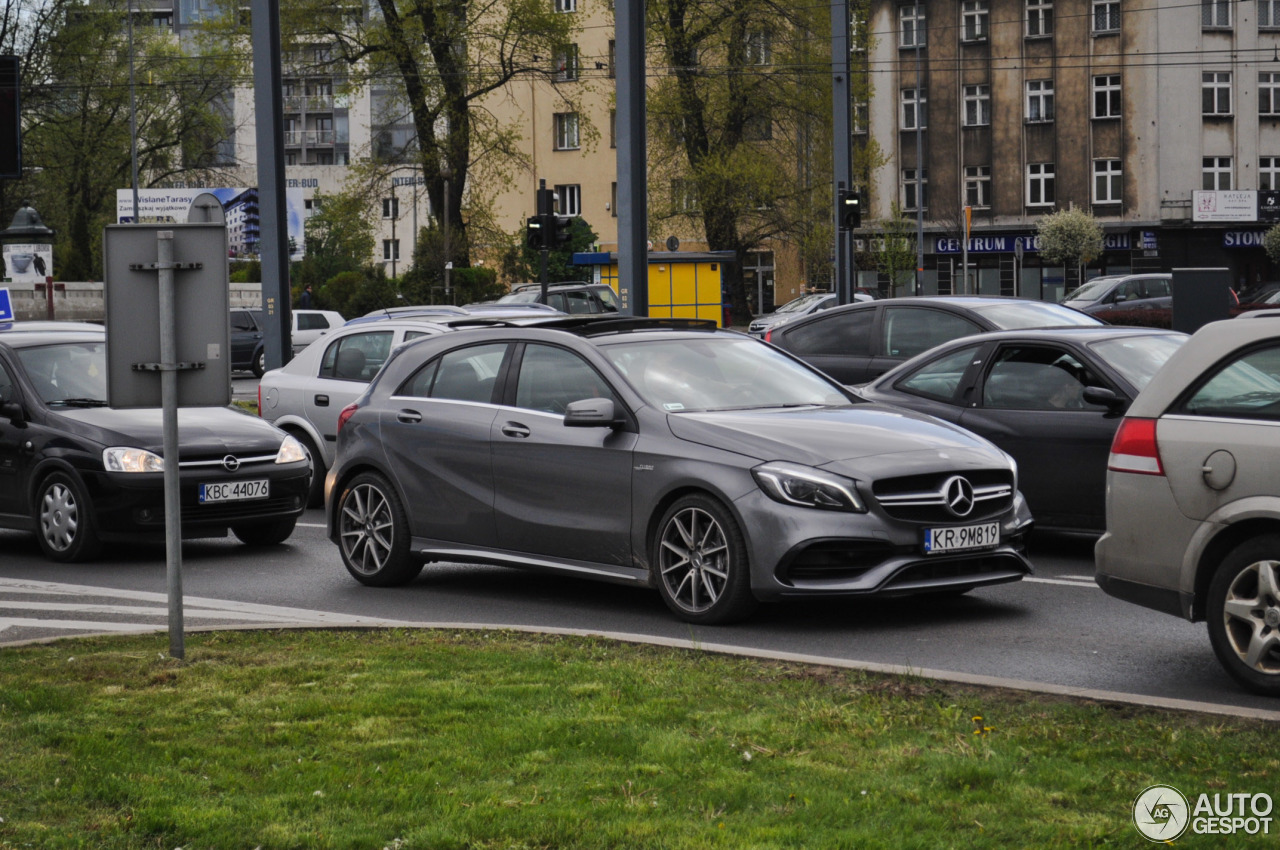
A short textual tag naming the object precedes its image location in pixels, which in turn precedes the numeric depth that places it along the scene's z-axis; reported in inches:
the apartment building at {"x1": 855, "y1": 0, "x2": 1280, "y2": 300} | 2630.4
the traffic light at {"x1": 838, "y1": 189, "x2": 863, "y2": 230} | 1155.9
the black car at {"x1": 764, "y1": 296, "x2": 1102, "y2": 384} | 593.6
